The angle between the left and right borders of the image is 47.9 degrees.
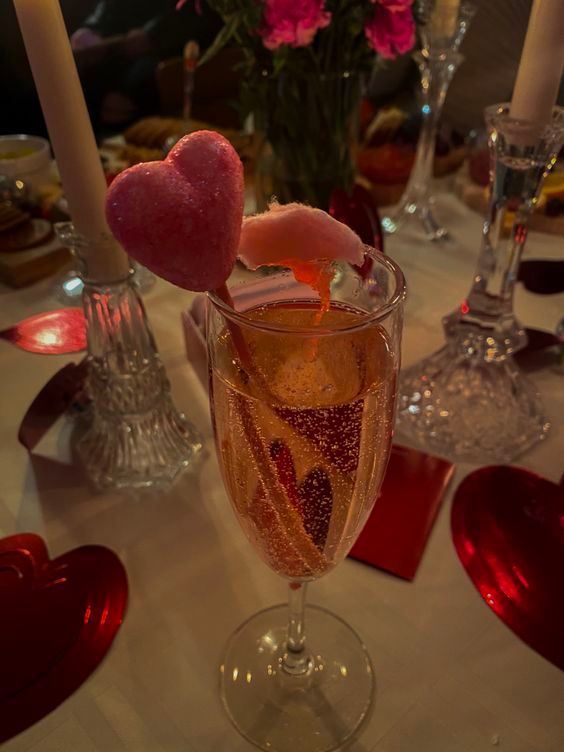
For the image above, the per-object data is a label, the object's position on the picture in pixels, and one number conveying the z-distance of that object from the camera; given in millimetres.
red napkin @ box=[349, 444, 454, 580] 664
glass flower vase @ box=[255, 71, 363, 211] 1008
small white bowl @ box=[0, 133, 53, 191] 1225
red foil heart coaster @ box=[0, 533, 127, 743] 542
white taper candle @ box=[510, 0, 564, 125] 616
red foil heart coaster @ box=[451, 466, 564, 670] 601
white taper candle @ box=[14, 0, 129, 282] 546
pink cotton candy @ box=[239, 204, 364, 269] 409
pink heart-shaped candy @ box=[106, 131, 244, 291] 346
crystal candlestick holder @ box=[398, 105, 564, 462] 698
